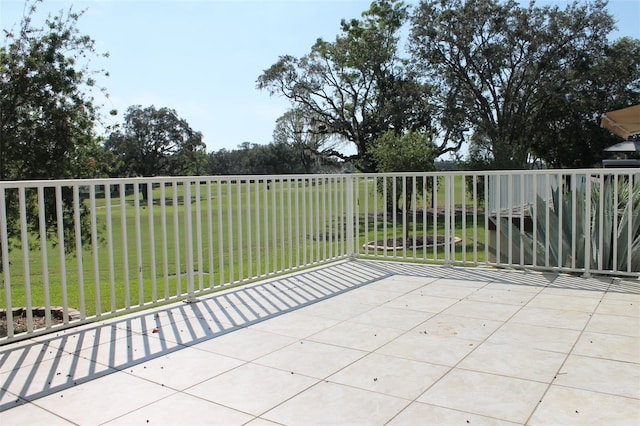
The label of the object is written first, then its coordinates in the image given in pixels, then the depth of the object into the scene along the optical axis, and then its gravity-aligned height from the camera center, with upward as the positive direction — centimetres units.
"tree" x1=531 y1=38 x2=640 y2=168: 1714 +310
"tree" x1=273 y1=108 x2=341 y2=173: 2206 +258
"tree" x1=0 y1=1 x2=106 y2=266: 520 +92
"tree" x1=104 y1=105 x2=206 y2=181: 3644 +375
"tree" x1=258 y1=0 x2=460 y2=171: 1923 +424
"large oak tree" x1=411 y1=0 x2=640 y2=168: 1703 +412
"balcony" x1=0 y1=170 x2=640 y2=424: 221 -90
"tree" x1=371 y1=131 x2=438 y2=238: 973 +66
